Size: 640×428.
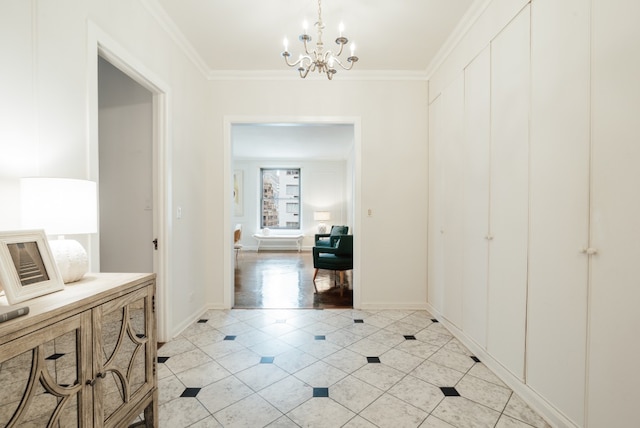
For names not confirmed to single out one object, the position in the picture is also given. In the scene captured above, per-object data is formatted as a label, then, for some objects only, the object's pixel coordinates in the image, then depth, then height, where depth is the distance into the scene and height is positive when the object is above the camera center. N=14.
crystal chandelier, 2.04 +1.17
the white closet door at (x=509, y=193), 1.91 +0.12
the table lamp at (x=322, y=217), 8.59 -0.21
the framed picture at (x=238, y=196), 8.97 +0.42
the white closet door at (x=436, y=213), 3.19 -0.03
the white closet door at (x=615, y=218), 1.23 -0.03
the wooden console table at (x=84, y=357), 0.80 -0.51
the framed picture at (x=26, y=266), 0.89 -0.19
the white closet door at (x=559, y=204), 1.48 +0.04
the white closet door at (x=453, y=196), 2.76 +0.15
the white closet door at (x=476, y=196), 2.33 +0.13
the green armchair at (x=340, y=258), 4.44 -0.74
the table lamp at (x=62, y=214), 1.15 -0.02
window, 9.23 +0.18
